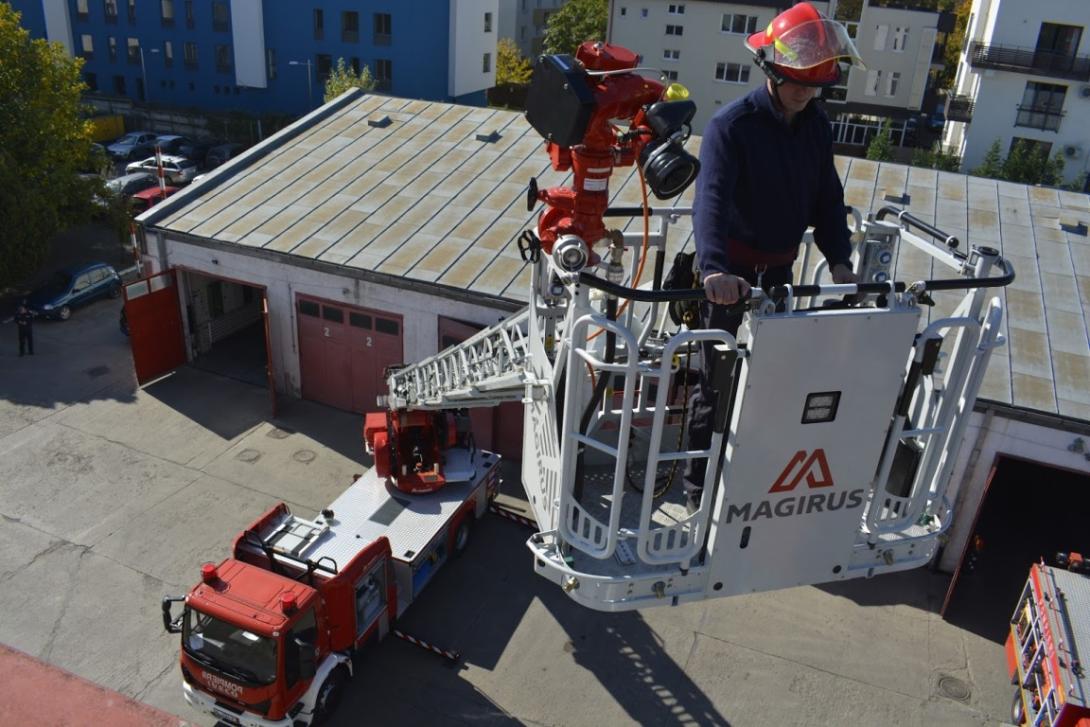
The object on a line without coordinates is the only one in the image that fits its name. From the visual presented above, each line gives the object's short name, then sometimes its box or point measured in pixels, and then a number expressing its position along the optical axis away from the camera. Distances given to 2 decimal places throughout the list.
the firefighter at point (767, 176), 5.64
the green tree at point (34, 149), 22.73
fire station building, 15.45
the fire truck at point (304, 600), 9.91
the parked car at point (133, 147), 40.14
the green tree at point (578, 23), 53.94
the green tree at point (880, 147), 39.28
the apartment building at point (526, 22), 62.19
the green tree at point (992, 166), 35.28
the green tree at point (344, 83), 35.47
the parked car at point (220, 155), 39.86
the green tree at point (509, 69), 53.78
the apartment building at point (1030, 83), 36.59
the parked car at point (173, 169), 36.34
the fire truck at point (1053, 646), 10.28
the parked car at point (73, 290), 22.67
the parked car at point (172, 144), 40.25
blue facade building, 44.97
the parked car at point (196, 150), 40.59
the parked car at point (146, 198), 28.33
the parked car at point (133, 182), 33.19
